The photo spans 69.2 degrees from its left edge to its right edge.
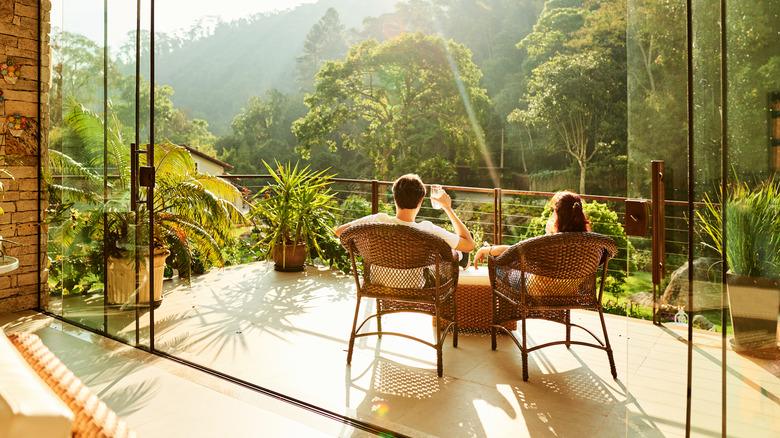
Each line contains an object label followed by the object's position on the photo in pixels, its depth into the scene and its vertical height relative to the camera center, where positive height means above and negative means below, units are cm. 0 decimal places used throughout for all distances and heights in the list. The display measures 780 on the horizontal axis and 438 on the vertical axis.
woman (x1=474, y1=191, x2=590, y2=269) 301 +4
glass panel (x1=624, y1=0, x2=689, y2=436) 178 +15
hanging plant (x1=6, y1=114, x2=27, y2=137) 405 +70
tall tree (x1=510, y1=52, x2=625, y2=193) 1661 +370
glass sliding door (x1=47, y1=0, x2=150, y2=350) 345 +38
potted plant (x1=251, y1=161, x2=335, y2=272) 574 +4
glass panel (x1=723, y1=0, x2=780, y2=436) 152 +2
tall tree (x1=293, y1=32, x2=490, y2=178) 1783 +397
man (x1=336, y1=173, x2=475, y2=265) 326 +4
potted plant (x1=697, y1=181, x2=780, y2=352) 153 -10
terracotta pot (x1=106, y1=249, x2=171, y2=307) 348 -37
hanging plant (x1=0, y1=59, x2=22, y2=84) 400 +107
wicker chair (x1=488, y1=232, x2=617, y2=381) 289 -26
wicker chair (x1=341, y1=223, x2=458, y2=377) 296 -25
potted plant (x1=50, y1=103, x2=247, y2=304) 350 +7
